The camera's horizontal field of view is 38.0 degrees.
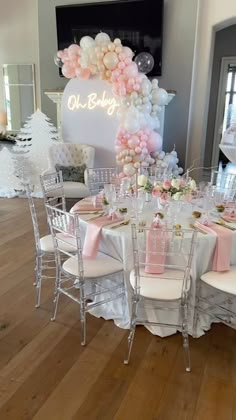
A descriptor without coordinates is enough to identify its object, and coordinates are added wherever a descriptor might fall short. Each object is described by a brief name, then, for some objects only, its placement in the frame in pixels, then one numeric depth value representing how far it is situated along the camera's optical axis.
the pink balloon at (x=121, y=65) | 4.68
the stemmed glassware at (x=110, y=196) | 2.70
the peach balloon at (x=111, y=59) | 4.69
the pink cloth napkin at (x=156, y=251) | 2.21
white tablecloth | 2.35
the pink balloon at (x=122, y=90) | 4.73
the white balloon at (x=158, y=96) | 4.96
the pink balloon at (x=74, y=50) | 5.07
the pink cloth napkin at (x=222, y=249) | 2.33
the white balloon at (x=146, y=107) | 4.82
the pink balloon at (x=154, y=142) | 4.94
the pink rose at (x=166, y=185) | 2.61
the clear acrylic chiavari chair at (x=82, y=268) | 2.37
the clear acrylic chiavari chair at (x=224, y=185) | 3.02
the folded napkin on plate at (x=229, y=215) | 2.61
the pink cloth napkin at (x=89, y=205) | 2.86
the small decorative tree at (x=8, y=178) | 6.12
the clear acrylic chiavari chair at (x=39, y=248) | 2.78
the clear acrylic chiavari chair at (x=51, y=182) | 3.28
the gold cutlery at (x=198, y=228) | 2.36
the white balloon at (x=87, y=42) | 4.84
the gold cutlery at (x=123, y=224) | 2.47
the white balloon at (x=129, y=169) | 4.76
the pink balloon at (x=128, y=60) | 4.70
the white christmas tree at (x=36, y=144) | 5.93
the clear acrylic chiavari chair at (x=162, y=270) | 2.12
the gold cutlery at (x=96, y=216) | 2.66
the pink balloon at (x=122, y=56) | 4.69
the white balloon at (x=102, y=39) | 4.82
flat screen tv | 5.77
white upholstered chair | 5.18
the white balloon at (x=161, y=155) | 5.13
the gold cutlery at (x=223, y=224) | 2.45
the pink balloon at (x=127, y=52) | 4.71
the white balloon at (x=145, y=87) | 4.76
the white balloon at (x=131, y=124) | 4.68
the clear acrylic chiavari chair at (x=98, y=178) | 3.90
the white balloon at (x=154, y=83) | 5.01
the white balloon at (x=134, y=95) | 4.74
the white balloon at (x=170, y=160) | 5.17
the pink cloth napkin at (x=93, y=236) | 2.48
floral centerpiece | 2.59
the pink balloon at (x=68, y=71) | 5.27
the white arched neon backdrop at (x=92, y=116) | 5.48
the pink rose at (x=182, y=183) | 2.68
